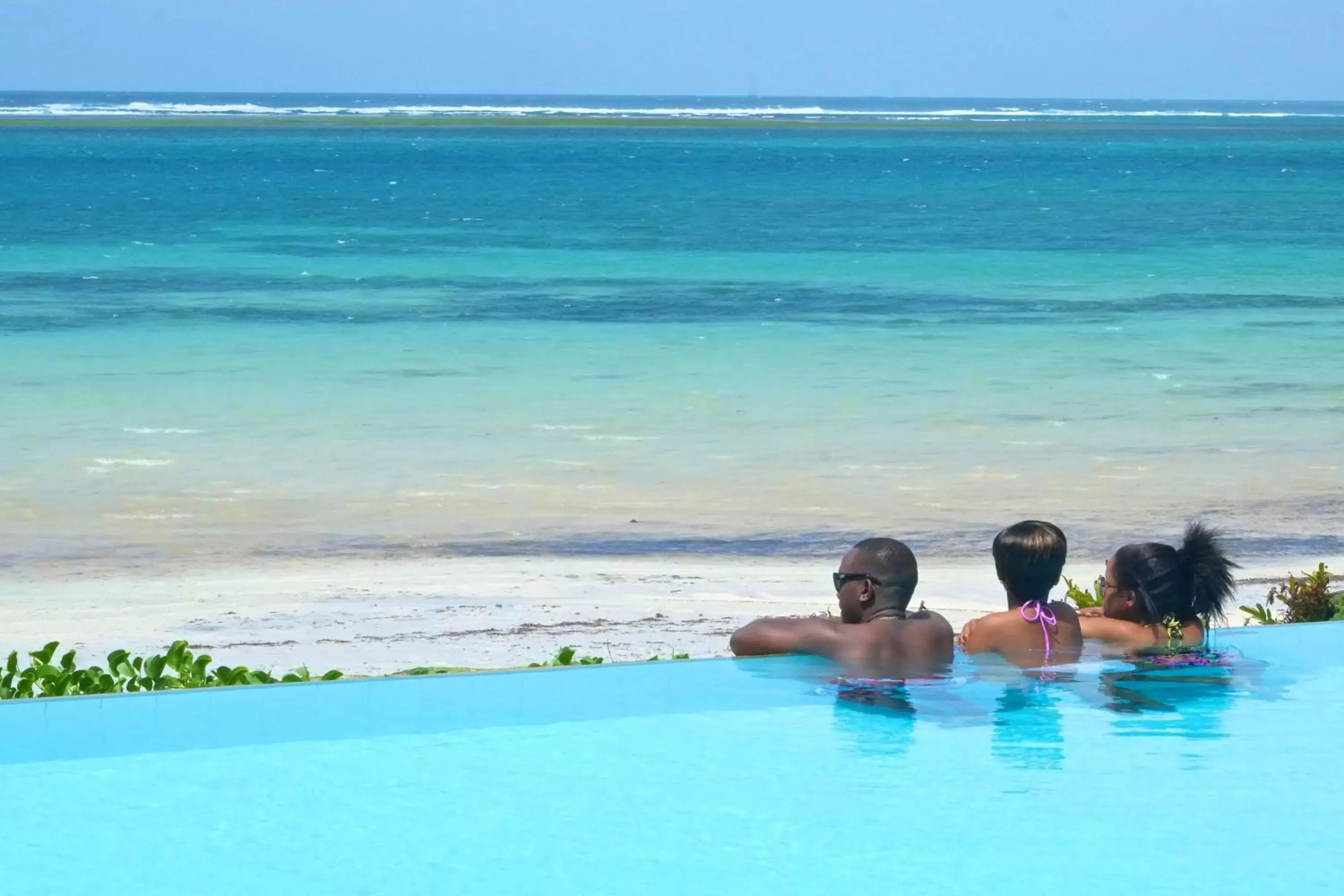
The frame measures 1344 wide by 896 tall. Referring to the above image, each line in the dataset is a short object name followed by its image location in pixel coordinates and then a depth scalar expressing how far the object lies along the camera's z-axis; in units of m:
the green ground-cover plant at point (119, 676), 12.11
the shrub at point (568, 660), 13.45
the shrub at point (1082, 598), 15.39
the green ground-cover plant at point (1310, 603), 15.37
